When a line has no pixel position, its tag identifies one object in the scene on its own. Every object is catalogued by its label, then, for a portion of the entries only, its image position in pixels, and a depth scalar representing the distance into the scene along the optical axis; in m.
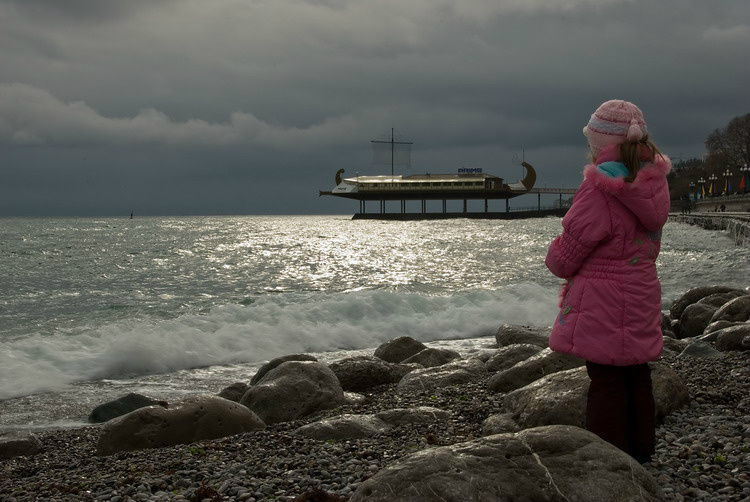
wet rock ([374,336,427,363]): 9.50
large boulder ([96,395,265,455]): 5.40
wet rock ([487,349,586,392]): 5.96
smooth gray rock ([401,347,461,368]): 8.72
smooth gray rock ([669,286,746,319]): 12.67
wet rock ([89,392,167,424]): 7.03
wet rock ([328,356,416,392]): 7.73
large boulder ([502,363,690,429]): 4.24
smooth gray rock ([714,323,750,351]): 7.13
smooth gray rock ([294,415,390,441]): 4.75
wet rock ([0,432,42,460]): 5.80
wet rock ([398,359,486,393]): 6.78
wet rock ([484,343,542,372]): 7.26
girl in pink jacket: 3.31
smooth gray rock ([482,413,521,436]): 4.42
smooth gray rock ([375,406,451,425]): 5.04
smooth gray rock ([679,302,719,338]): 10.84
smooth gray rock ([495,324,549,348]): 9.28
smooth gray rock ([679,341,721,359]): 6.88
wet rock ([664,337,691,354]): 7.93
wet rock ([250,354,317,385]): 8.03
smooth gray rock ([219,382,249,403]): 7.34
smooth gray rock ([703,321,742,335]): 8.81
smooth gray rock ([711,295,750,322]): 9.52
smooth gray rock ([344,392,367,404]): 6.62
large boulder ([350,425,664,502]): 2.65
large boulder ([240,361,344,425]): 6.18
